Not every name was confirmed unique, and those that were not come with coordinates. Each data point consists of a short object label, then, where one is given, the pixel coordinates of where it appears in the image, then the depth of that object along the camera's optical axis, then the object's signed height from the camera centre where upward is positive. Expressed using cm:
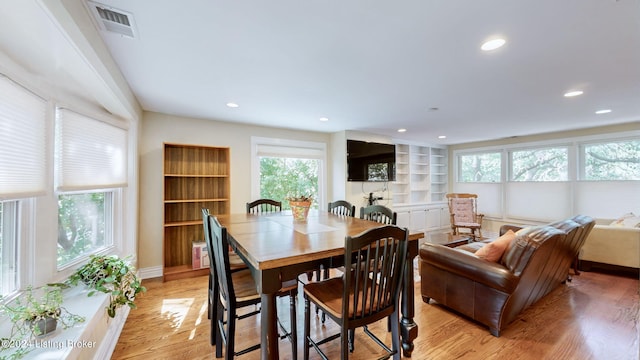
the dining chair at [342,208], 289 -33
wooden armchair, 549 -67
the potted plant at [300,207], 253 -25
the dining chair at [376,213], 224 -31
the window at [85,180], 179 +4
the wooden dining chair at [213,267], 180 -68
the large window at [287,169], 424 +26
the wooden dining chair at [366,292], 133 -71
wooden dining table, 129 -39
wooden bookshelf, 348 -17
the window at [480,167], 589 +36
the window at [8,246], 134 -34
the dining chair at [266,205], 323 -29
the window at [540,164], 489 +35
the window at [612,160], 409 +35
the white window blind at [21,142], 122 +23
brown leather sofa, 197 -83
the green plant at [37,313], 124 -67
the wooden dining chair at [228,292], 149 -73
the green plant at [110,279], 169 -66
